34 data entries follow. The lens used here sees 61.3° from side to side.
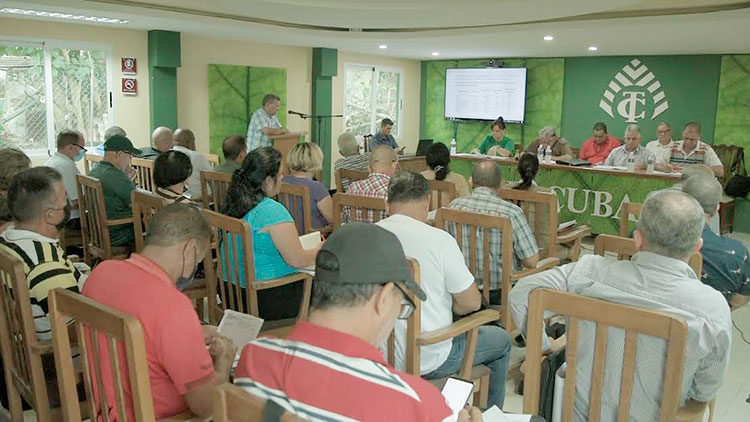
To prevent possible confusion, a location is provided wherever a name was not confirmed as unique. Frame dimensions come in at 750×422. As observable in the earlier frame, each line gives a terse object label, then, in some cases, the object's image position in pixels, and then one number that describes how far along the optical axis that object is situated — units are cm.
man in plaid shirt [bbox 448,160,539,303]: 342
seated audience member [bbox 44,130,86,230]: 452
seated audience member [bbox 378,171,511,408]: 246
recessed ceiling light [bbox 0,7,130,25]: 600
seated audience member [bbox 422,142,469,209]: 509
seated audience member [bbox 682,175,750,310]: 298
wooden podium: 769
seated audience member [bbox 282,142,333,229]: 422
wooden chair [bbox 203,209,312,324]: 274
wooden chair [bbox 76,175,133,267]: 380
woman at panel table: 871
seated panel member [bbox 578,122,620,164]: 829
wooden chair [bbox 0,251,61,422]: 194
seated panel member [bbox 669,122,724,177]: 722
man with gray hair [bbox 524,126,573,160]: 834
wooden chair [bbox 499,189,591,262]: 388
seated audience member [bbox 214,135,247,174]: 519
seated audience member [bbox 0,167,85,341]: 223
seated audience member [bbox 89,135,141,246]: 412
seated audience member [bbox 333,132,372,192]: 614
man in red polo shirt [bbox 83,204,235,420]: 169
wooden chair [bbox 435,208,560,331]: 310
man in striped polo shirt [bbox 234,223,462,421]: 116
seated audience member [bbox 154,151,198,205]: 369
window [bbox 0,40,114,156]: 688
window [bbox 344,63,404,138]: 1087
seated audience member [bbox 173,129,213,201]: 537
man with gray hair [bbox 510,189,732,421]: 186
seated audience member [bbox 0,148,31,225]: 334
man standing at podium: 806
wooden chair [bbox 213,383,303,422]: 116
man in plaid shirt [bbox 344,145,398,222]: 427
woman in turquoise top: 295
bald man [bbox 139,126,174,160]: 586
